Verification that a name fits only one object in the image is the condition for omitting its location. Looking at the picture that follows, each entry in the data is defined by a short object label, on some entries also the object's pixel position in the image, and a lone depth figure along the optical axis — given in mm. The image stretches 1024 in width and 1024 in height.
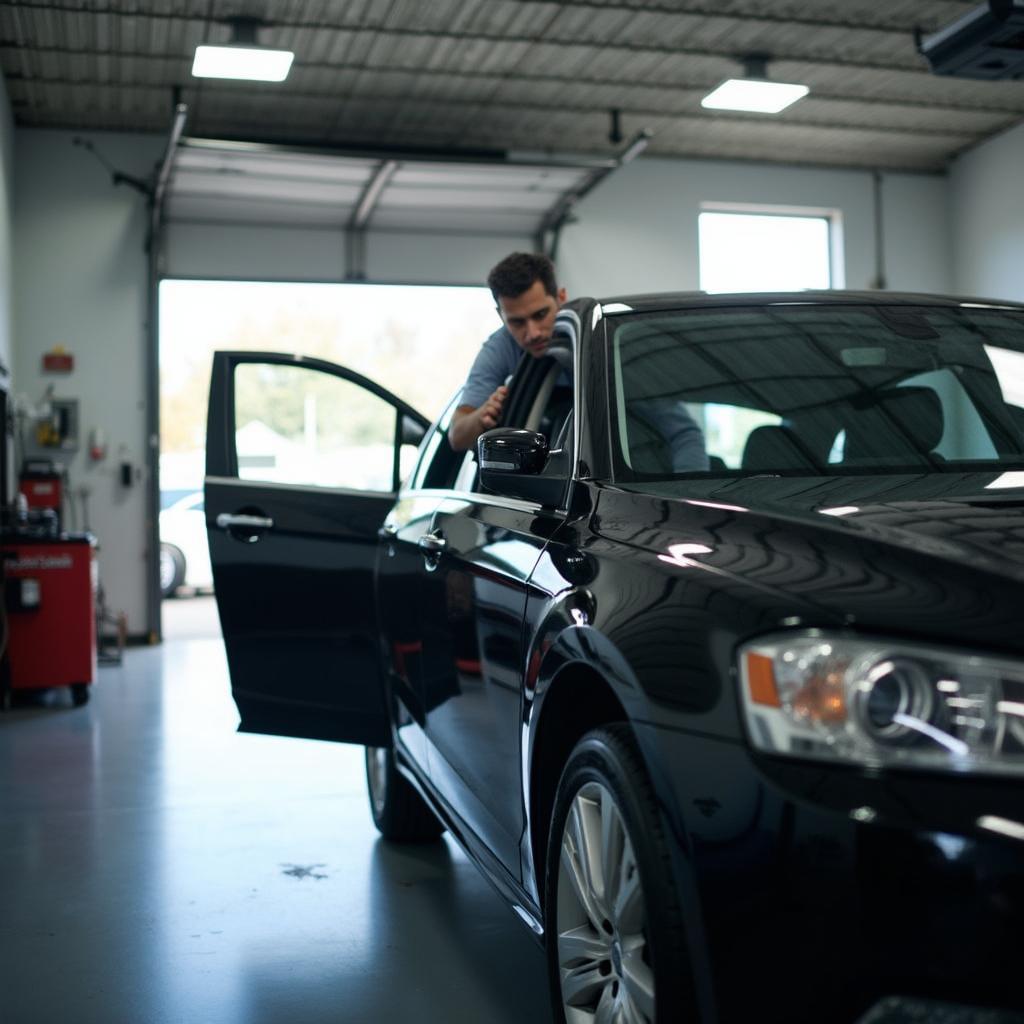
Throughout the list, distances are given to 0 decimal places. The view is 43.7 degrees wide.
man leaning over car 3229
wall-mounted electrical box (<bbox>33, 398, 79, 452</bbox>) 10445
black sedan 1297
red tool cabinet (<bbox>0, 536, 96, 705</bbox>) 7379
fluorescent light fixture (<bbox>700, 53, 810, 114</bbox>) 9703
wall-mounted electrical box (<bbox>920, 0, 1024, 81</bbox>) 5551
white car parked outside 12945
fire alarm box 10625
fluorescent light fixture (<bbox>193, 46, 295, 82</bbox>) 8617
